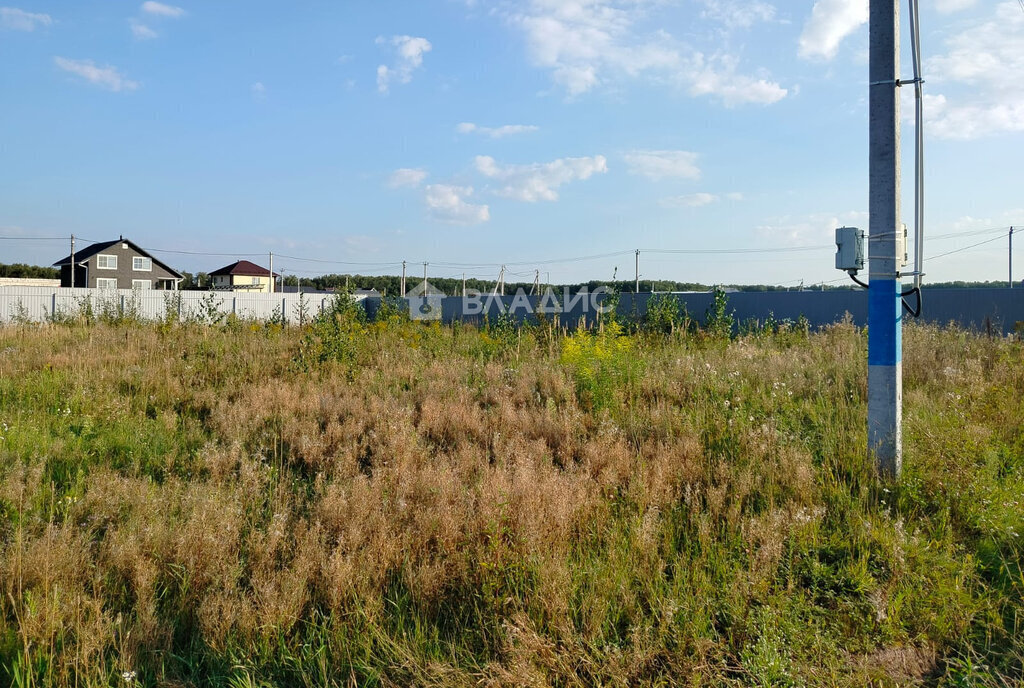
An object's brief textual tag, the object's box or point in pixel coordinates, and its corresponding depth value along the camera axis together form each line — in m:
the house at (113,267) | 54.00
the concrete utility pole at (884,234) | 4.25
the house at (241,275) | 67.00
